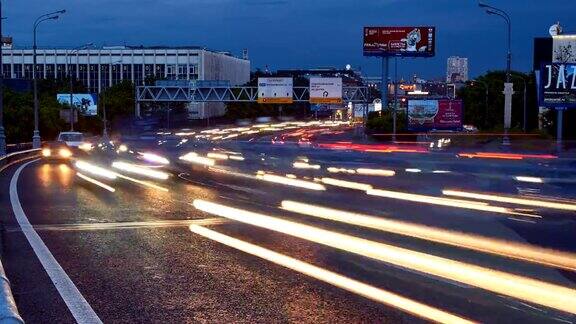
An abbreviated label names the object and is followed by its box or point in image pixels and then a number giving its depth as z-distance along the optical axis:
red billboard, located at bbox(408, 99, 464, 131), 71.12
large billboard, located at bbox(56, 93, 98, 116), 99.38
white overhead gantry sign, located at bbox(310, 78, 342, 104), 83.19
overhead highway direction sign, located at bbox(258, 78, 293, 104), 84.00
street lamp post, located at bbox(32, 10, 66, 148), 58.22
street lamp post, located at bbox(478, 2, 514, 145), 51.09
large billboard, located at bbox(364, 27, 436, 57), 88.75
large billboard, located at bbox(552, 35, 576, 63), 78.62
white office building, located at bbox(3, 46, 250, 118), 144.25
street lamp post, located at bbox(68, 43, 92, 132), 76.72
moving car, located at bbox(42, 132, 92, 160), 45.56
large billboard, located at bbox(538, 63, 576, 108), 51.31
